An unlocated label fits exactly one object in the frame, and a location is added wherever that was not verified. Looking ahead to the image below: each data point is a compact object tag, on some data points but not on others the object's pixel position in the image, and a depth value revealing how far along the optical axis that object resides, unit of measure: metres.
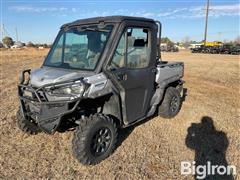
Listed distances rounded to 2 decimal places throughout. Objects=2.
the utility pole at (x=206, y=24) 30.38
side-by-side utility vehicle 2.64
